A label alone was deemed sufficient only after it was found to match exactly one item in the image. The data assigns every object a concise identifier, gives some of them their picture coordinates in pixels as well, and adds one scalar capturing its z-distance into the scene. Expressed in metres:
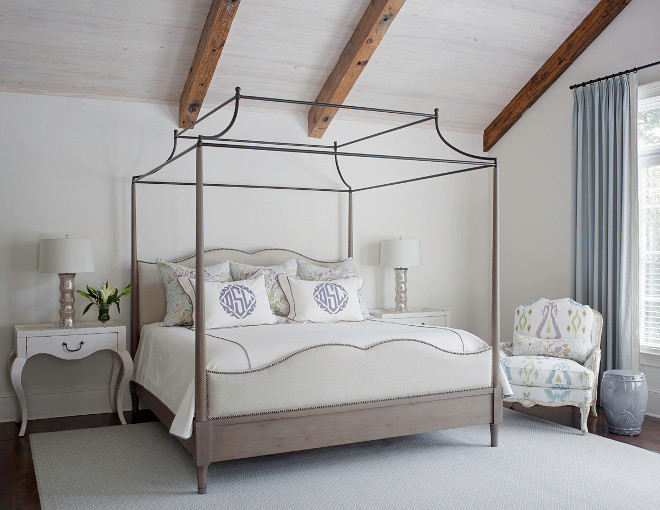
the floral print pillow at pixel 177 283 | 4.37
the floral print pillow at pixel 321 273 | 4.95
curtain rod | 4.61
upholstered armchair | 4.22
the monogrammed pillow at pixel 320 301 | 4.55
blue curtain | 4.71
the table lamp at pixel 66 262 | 4.30
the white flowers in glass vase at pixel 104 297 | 4.50
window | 4.74
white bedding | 3.28
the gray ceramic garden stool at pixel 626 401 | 4.12
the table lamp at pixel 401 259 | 5.48
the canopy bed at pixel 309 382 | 3.24
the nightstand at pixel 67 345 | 4.15
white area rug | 3.07
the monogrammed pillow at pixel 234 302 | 4.21
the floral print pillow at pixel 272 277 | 4.64
